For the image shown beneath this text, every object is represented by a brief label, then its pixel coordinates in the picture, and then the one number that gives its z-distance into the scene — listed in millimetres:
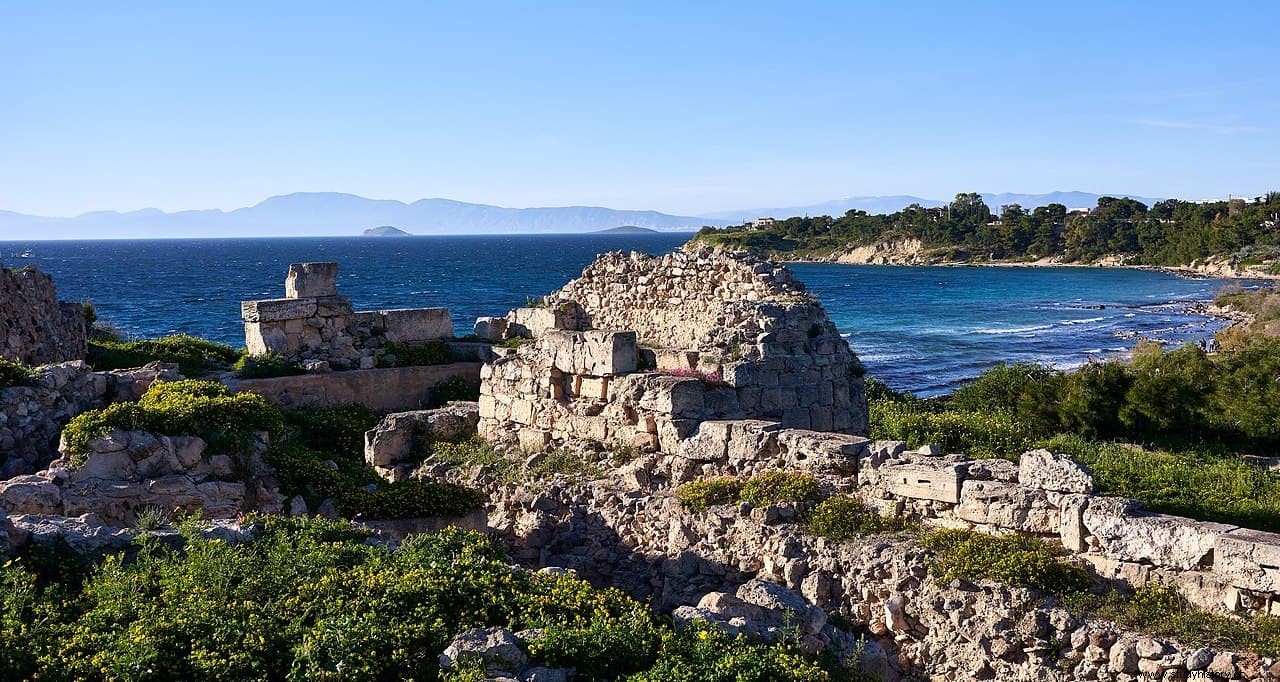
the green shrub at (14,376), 12849
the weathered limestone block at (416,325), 20344
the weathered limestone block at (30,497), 10148
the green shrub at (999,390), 26891
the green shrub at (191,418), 11303
